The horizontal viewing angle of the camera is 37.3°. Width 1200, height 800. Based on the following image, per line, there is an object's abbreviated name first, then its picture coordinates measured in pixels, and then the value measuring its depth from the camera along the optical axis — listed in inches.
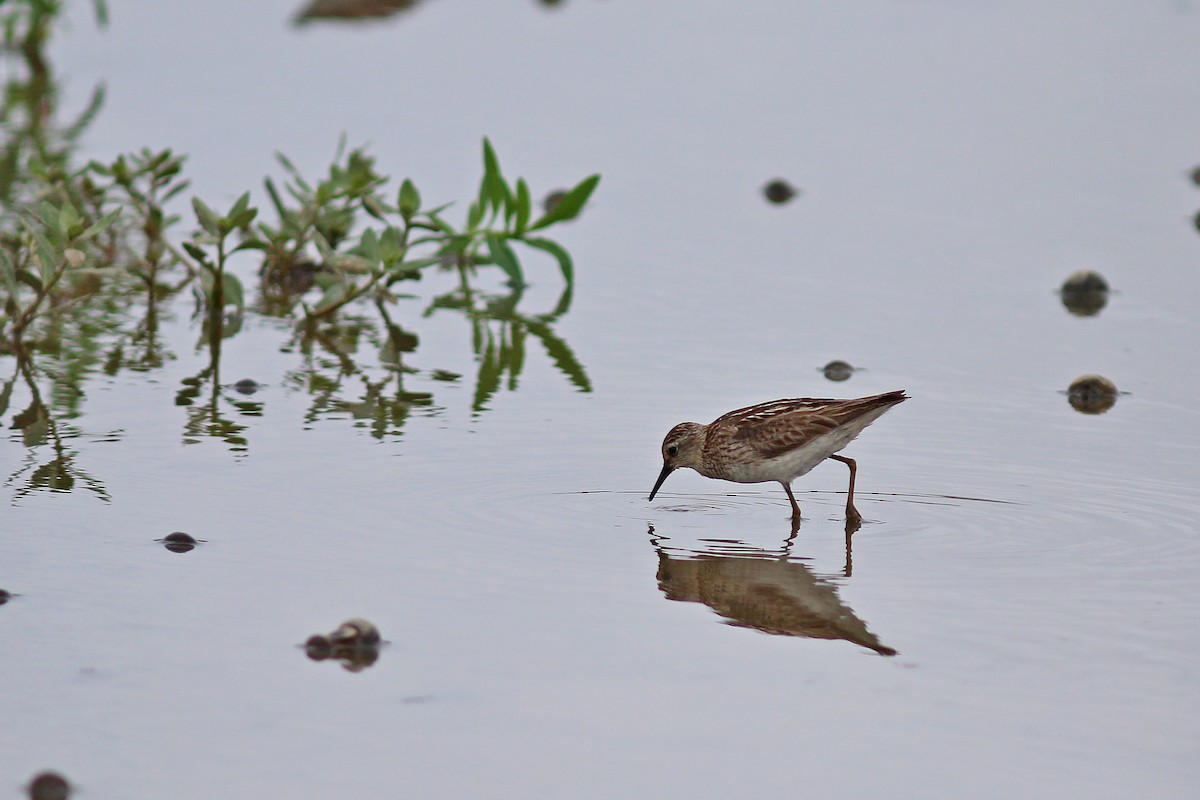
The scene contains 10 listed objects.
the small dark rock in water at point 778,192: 617.6
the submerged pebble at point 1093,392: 412.5
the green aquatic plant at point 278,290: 413.1
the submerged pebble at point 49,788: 210.8
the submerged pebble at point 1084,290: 499.8
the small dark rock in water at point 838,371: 428.1
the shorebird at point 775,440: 344.8
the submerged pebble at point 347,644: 256.2
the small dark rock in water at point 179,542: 303.9
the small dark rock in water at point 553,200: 589.6
